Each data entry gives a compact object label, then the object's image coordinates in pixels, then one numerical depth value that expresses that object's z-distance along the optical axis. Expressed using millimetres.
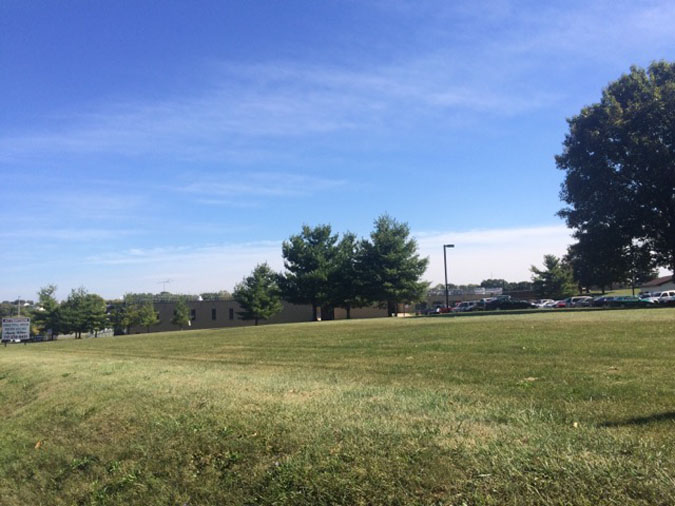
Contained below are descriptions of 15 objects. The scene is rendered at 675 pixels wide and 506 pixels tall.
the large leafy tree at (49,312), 57469
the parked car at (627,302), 44669
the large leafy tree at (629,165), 34656
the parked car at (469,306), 63094
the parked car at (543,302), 67425
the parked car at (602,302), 51281
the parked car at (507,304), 58500
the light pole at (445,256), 55188
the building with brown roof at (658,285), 90950
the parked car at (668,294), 56162
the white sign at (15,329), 33125
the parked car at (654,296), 44956
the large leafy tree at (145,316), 64000
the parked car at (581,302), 56466
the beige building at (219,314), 71688
